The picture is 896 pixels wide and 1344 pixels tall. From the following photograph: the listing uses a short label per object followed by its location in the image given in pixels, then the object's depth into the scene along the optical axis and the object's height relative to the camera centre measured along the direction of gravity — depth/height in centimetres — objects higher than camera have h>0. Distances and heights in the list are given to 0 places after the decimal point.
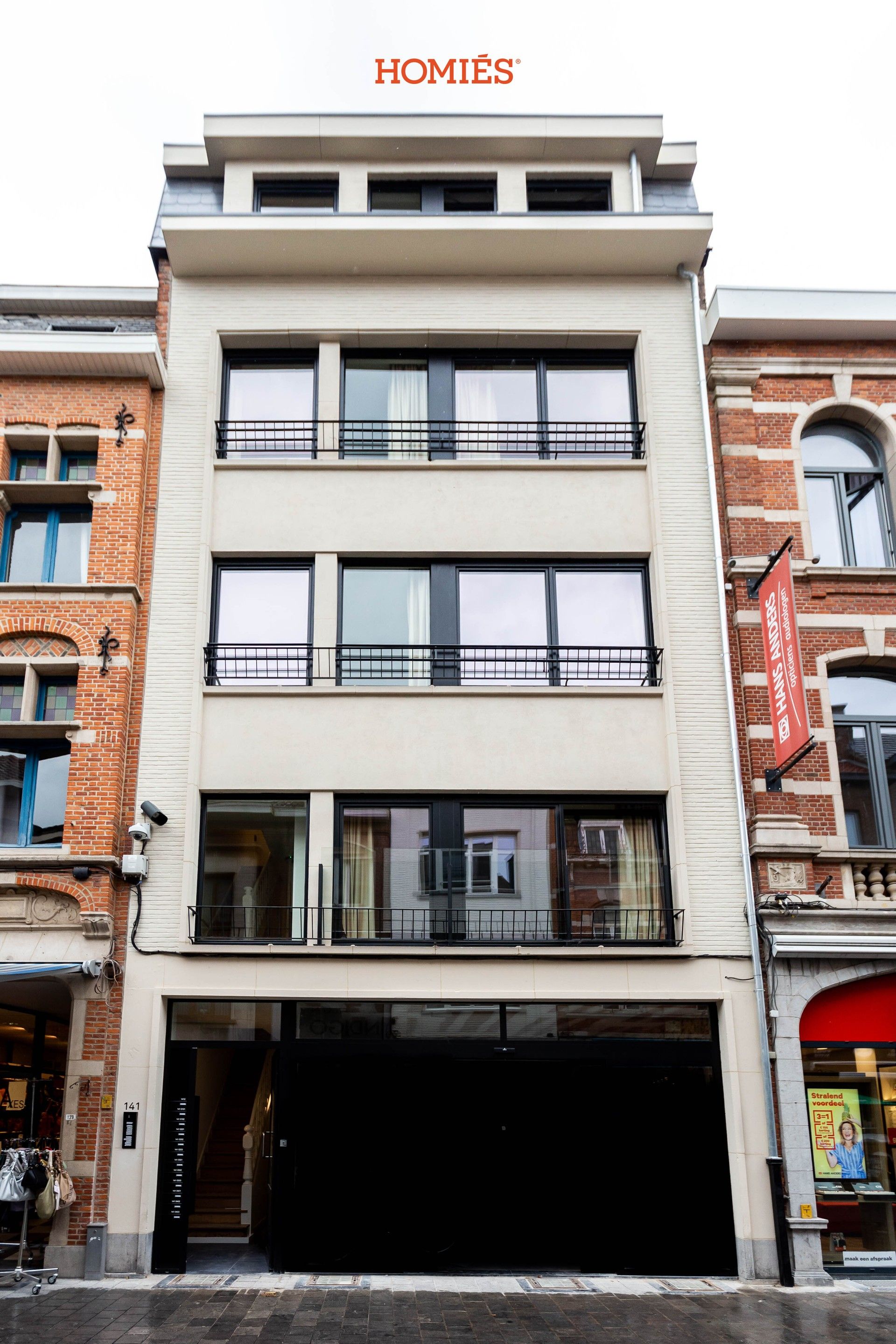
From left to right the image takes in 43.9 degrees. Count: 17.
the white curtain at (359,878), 1341 +219
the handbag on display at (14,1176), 1130 -99
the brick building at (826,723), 1270 +407
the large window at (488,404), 1529 +876
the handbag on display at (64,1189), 1180 -117
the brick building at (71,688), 1279 +458
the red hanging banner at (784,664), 1265 +444
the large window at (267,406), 1525 +876
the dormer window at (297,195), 1633 +1219
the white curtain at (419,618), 1433 +558
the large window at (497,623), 1436 +549
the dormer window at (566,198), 1650 +1217
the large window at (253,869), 1345 +233
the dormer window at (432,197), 1633 +1213
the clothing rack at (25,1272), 1139 -196
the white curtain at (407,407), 1521 +870
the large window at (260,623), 1434 +552
